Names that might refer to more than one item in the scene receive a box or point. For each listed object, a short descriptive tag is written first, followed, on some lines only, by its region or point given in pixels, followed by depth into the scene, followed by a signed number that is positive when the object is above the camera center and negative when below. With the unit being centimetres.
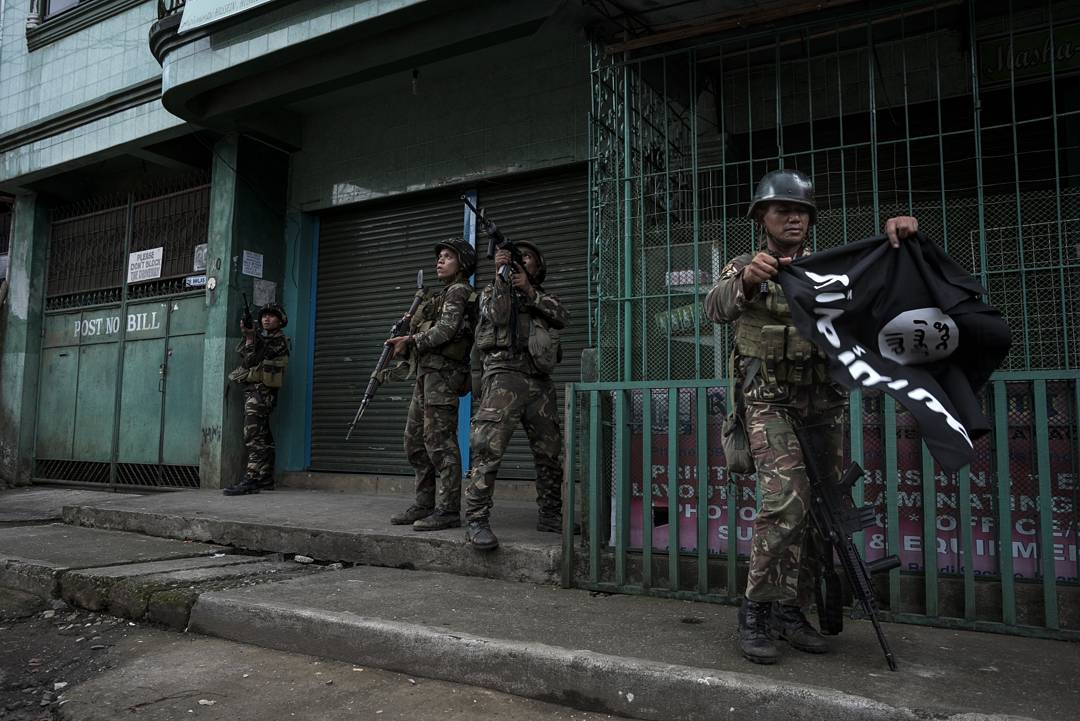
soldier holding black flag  269 +10
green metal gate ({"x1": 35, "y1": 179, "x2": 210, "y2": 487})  826 +83
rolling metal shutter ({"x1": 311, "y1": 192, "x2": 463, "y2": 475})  728 +113
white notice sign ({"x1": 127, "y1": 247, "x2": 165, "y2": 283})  880 +180
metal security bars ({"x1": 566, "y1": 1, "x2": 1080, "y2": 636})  316 +83
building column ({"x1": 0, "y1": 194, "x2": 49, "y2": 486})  970 +102
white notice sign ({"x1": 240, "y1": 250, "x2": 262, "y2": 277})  777 +159
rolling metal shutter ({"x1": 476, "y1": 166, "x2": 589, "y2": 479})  636 +160
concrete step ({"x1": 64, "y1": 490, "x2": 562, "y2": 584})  416 -71
